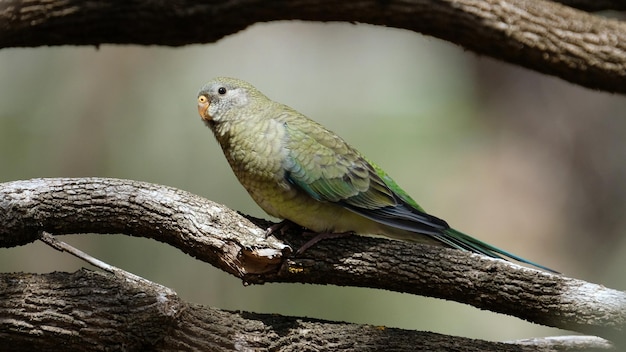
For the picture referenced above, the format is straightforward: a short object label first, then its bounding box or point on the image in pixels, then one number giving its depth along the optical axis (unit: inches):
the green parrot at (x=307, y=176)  271.3
